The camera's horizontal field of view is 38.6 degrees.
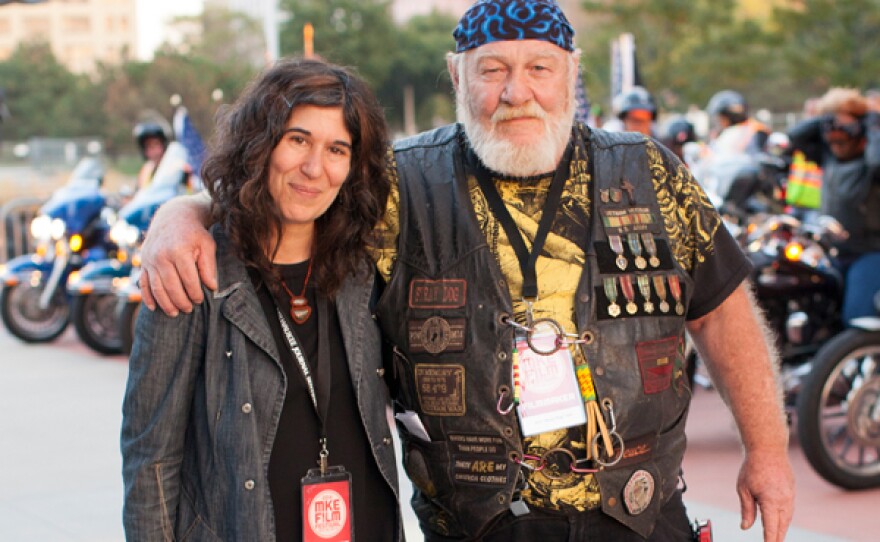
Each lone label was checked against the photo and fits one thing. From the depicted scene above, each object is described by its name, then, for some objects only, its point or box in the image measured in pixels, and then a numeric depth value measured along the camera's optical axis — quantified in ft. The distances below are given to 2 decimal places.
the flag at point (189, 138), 36.60
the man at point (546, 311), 9.25
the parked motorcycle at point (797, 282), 22.72
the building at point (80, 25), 327.47
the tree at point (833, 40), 98.68
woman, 8.52
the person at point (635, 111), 28.04
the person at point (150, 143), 41.27
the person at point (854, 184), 22.30
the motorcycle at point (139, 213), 34.14
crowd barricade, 53.47
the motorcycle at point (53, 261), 38.47
